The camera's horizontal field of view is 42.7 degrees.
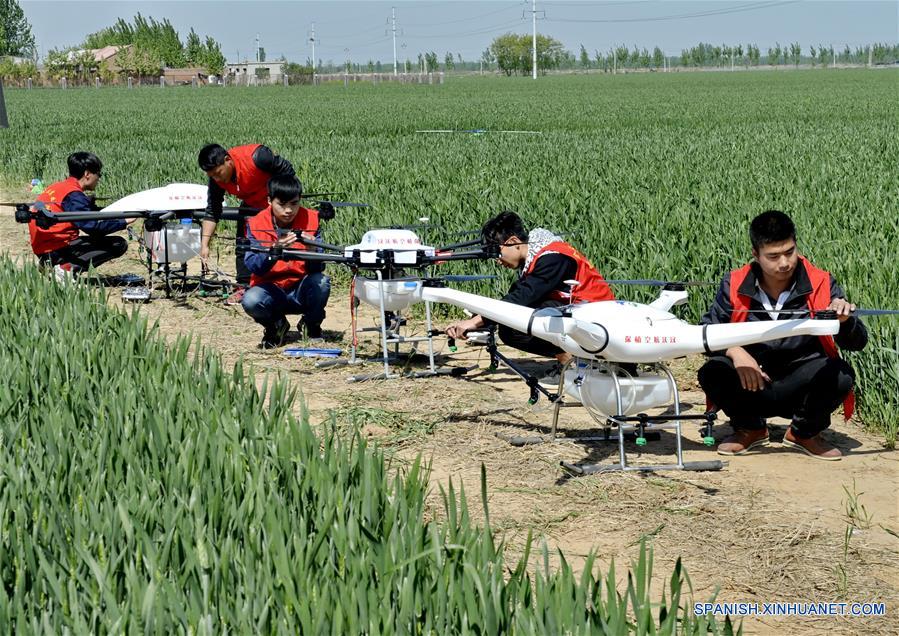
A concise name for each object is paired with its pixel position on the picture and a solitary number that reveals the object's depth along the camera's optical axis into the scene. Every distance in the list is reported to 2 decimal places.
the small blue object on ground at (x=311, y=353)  7.06
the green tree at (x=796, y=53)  132.46
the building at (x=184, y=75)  104.62
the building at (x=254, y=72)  93.31
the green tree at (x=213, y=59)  123.56
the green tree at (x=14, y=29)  123.56
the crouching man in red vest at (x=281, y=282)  7.28
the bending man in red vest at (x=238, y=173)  8.12
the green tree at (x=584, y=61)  141.50
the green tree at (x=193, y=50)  125.94
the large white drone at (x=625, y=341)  4.27
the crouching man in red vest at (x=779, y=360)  4.62
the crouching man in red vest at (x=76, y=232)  9.02
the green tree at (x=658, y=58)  141.25
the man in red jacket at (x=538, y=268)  5.44
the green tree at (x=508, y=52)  141.00
